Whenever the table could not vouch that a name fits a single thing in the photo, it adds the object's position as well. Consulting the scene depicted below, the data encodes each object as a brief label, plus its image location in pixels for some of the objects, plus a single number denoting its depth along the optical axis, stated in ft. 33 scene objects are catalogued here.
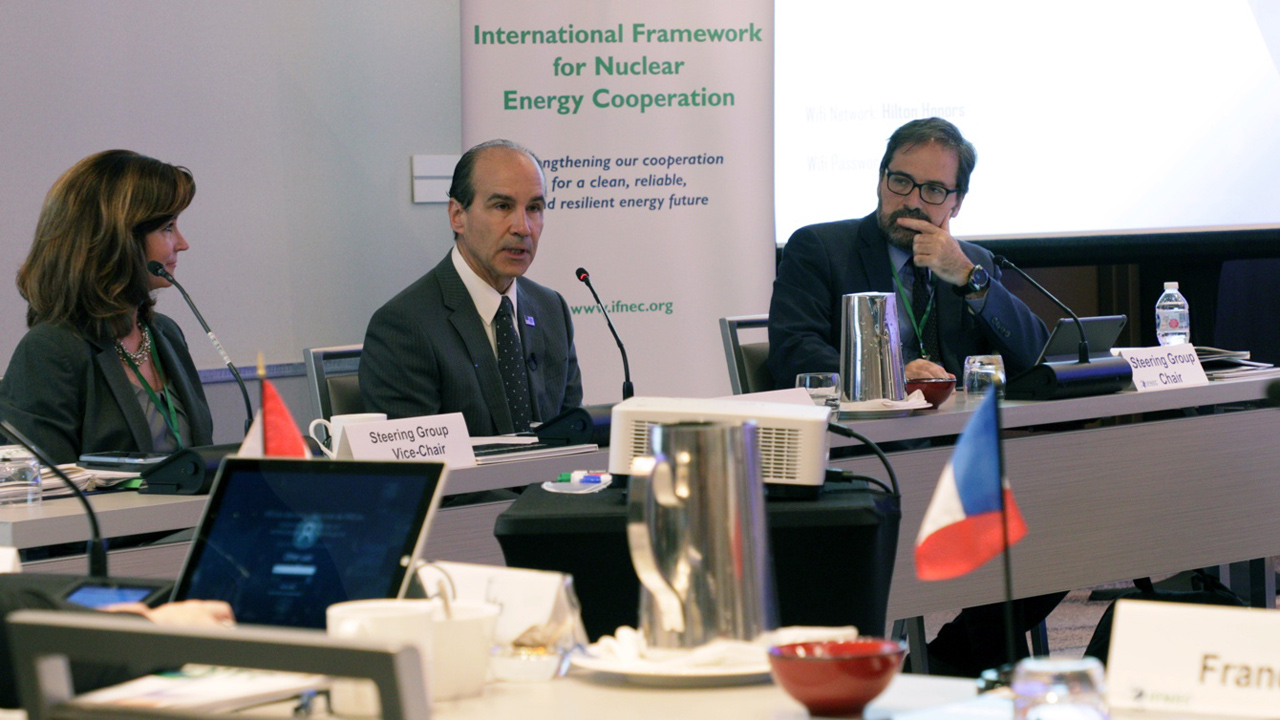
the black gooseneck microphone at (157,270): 18.15
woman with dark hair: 17.63
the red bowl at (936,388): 18.83
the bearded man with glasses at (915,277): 22.41
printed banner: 27.84
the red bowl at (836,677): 6.24
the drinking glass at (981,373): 20.10
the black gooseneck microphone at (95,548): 8.98
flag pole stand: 6.10
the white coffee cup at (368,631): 6.47
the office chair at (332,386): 19.69
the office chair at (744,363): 22.26
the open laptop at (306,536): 7.18
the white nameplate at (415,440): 14.51
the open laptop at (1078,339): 20.49
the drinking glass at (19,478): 13.71
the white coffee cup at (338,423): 14.97
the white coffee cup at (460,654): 6.86
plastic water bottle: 25.26
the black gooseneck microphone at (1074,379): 19.56
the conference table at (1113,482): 17.94
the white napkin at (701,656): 7.16
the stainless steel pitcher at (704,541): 7.32
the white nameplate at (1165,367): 20.51
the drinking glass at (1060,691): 5.82
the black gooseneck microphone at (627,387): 18.17
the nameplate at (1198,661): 6.61
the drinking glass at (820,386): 17.89
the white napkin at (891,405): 18.21
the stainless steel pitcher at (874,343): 18.69
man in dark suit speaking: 19.34
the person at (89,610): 6.39
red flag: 8.57
